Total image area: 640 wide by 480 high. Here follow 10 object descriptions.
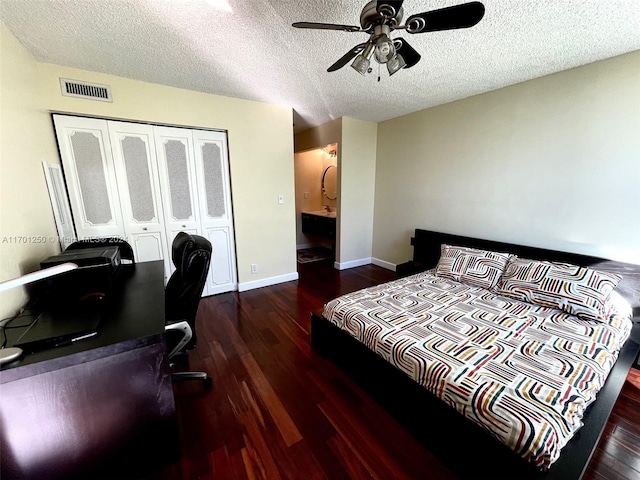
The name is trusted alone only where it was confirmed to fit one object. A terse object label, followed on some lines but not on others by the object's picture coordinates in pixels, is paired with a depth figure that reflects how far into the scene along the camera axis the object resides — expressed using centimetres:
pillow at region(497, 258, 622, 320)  184
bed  108
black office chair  149
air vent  223
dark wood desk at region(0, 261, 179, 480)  95
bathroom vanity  457
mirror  541
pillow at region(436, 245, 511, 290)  241
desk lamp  78
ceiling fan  121
